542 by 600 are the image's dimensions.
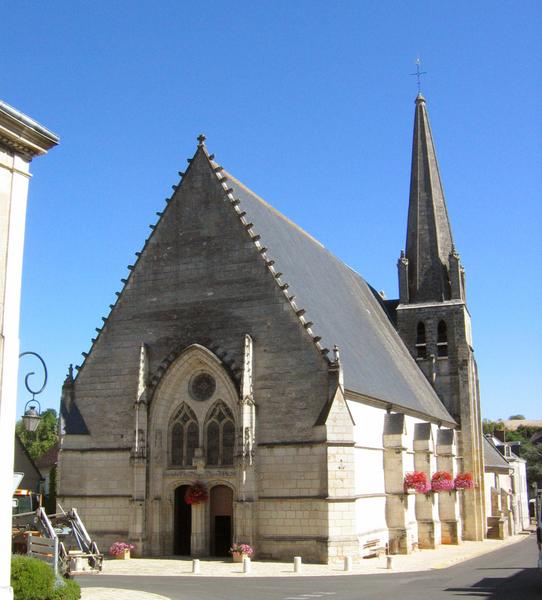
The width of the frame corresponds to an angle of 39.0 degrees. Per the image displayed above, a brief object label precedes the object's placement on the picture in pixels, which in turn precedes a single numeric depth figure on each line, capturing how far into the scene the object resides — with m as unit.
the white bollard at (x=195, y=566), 19.69
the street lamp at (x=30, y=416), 12.80
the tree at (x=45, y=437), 62.19
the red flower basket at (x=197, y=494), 23.59
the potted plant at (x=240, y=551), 21.97
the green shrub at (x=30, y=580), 11.82
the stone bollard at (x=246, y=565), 19.70
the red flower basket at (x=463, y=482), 31.73
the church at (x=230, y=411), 22.48
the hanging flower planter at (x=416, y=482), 26.73
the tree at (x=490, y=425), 99.51
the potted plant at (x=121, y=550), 23.30
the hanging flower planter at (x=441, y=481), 29.55
